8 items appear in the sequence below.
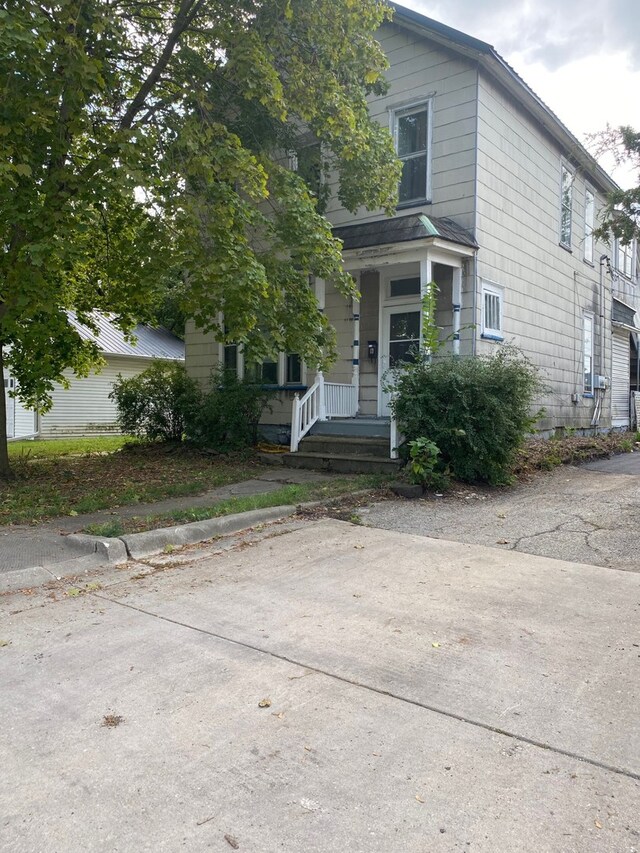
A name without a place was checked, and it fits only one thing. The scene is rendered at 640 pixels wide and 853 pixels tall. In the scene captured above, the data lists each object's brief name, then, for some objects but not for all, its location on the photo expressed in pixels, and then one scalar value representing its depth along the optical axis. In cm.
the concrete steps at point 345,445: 1062
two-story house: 1142
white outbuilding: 2117
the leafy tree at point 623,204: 1284
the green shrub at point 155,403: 1395
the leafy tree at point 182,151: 703
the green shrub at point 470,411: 898
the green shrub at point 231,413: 1251
